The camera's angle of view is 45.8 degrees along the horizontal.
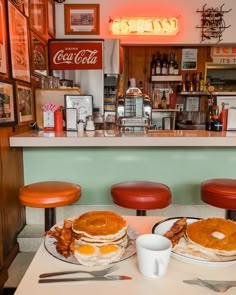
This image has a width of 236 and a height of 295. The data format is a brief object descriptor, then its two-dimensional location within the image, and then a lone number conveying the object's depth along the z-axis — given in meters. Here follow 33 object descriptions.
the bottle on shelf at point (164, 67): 4.86
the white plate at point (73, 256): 0.81
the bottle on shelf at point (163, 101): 5.01
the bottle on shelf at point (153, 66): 4.91
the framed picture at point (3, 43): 2.03
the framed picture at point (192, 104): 5.12
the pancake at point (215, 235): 0.80
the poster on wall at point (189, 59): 4.79
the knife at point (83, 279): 0.72
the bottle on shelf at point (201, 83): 4.87
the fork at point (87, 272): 0.75
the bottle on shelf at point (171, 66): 4.85
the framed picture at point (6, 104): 2.03
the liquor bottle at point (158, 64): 4.87
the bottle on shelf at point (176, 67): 4.87
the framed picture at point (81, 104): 2.75
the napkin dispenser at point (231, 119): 2.57
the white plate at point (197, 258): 0.77
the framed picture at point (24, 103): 2.39
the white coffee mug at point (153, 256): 0.71
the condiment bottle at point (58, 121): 2.54
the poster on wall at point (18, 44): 2.24
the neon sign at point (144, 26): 4.06
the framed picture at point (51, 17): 3.75
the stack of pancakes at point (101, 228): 0.82
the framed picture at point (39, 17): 2.94
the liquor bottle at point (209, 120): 2.74
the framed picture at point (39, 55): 2.94
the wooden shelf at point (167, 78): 4.83
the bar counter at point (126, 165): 2.50
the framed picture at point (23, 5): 2.38
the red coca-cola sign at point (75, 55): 3.60
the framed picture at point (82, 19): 4.11
